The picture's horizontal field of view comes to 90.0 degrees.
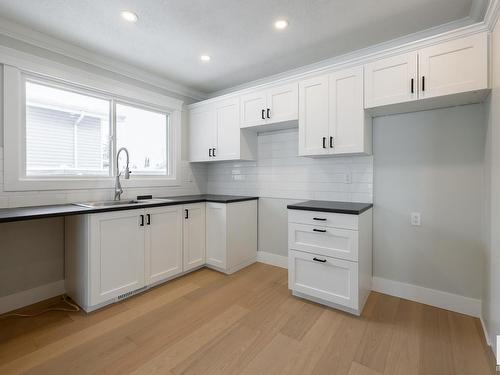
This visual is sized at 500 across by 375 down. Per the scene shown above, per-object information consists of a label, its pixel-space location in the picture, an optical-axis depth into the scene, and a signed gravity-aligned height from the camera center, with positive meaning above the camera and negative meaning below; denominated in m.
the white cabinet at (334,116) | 2.30 +0.67
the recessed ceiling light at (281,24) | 2.15 +1.41
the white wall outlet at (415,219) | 2.35 -0.32
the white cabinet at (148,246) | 2.17 -0.65
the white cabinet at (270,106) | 2.71 +0.91
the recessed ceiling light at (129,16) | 2.02 +1.39
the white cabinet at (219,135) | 3.20 +0.67
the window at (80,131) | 2.24 +0.58
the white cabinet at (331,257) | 2.13 -0.66
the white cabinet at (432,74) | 1.79 +0.87
